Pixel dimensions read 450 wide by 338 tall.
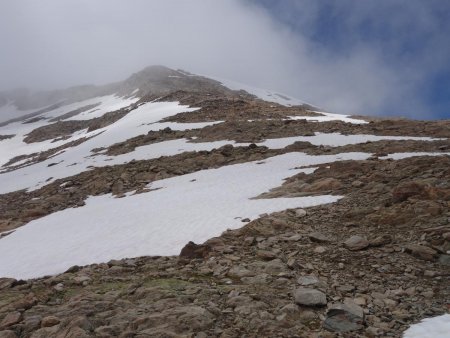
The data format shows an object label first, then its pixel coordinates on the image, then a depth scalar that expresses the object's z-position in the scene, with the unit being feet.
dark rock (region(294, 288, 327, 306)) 25.71
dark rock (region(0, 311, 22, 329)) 26.55
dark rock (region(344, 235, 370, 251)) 33.40
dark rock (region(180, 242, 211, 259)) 36.04
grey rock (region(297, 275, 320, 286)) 28.43
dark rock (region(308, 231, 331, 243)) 35.91
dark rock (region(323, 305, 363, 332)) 23.22
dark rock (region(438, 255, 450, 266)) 29.25
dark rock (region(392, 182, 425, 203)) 40.01
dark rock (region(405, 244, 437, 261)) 30.14
